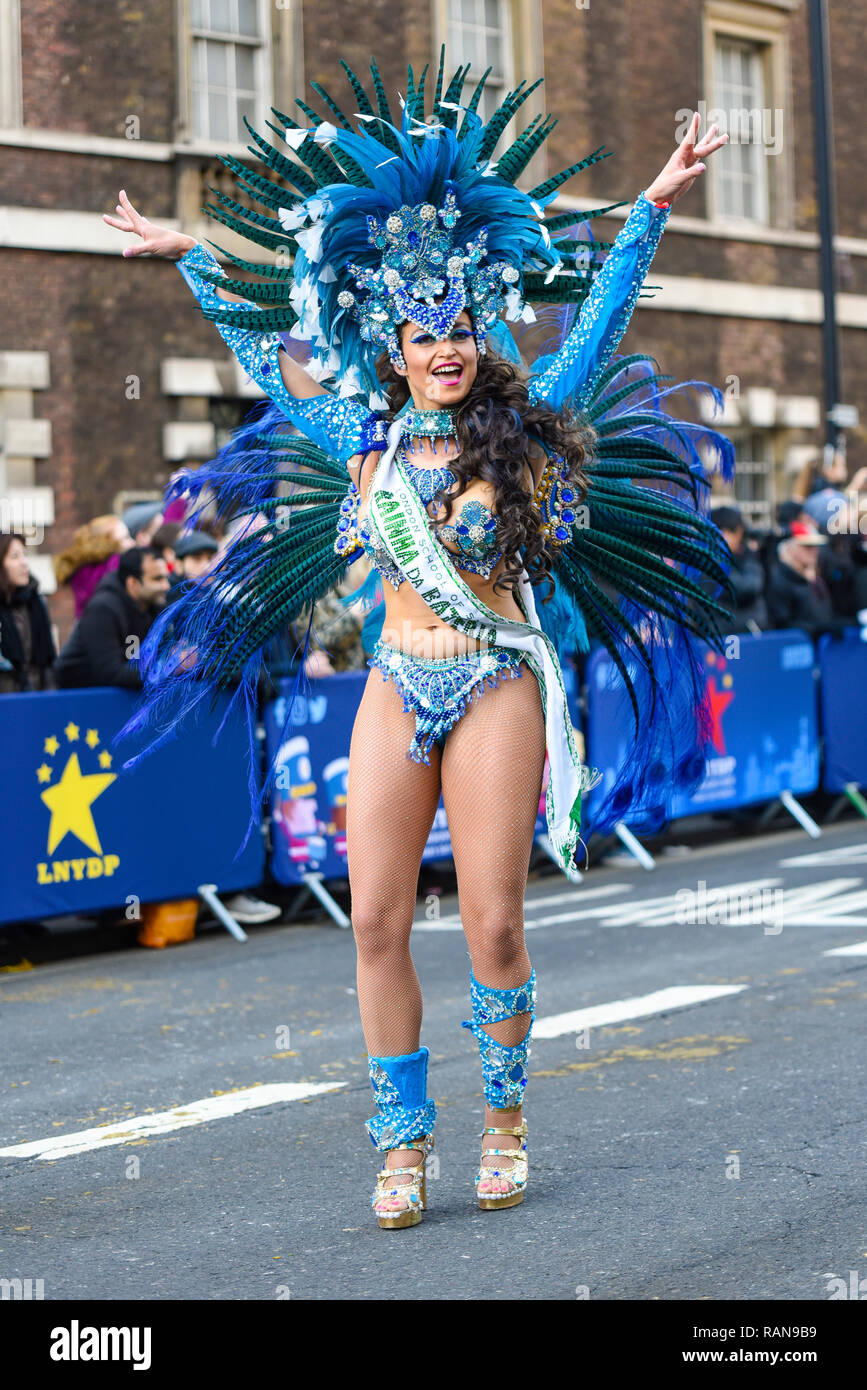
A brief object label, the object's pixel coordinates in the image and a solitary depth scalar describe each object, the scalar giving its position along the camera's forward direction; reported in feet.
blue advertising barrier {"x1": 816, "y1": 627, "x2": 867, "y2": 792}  43.45
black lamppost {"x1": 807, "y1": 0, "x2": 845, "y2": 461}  58.54
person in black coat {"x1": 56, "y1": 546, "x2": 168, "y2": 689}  29.89
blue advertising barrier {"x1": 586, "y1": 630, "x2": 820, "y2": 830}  39.47
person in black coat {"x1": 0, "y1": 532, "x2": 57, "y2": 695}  30.19
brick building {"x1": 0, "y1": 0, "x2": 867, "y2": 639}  52.13
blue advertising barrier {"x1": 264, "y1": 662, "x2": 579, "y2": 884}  31.91
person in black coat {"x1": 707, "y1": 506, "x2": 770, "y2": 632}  40.24
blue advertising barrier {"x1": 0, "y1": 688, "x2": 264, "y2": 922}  28.37
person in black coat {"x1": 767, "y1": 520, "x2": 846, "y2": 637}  43.11
